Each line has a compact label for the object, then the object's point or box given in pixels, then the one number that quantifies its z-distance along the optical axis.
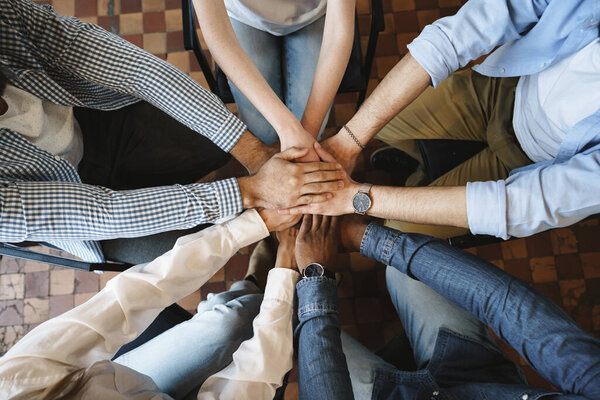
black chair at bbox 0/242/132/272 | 1.26
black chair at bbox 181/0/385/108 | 1.40
